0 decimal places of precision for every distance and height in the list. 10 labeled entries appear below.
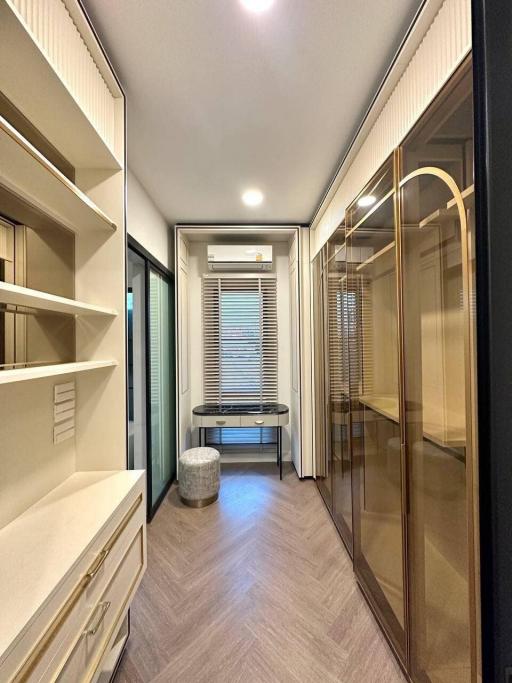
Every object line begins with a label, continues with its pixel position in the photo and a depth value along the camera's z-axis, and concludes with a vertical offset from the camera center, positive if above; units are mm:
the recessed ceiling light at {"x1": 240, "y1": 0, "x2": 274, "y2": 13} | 1173 +1226
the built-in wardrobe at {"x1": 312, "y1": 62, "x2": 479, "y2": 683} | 1035 -216
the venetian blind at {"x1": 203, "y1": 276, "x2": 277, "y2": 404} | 3932 +65
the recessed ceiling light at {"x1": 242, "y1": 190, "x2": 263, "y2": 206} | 2717 +1257
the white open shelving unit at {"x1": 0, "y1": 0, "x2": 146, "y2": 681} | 904 -40
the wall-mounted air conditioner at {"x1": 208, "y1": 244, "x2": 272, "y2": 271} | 3742 +1015
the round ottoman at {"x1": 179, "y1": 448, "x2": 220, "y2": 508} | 2951 -1239
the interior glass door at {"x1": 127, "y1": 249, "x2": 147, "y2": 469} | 2407 -122
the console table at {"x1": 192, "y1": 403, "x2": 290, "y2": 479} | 3574 -823
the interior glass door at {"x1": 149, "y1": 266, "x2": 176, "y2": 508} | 2863 -381
